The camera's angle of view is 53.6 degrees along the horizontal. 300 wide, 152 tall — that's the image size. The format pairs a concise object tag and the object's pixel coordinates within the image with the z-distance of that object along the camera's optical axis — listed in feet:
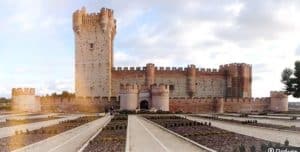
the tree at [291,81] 110.58
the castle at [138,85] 112.59
